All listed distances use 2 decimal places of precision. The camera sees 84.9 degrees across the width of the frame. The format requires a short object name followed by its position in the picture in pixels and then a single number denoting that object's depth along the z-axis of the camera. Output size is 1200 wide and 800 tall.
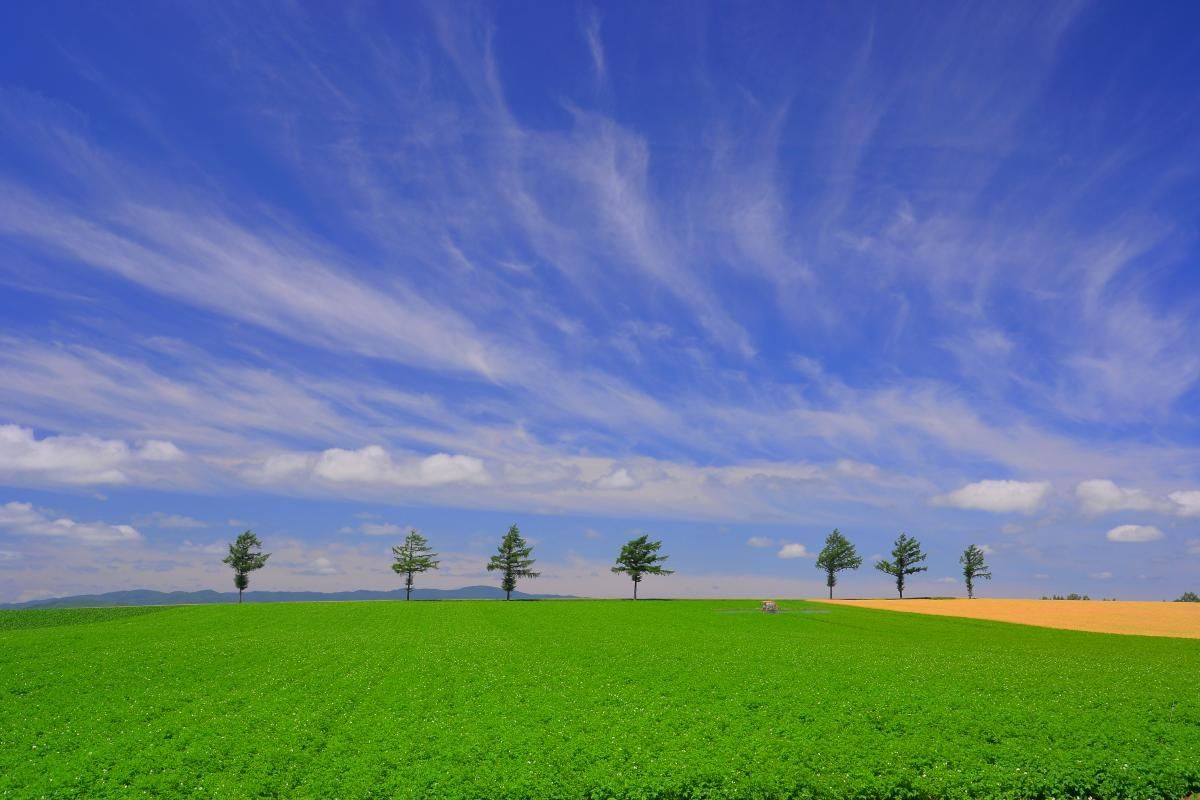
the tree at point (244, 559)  117.16
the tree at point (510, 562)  123.38
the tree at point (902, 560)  136.12
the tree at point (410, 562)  124.25
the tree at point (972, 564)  140.88
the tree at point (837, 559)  135.00
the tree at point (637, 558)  123.62
